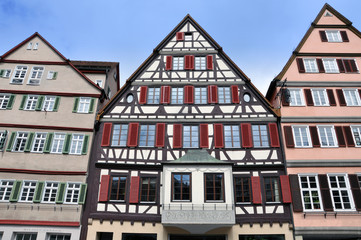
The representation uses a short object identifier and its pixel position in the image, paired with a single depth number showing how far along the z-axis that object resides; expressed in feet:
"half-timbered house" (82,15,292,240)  51.44
